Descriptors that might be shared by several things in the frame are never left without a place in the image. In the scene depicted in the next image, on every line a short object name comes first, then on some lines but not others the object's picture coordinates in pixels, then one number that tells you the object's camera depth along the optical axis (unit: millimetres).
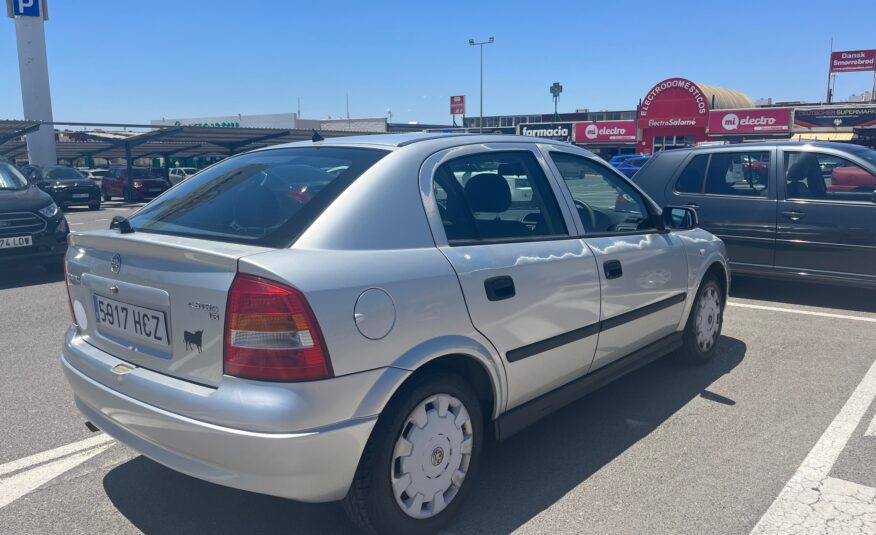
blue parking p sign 30828
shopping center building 37688
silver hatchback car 2344
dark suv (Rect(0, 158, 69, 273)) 8359
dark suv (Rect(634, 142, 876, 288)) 6738
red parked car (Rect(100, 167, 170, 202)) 29156
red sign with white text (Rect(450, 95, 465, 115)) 67062
